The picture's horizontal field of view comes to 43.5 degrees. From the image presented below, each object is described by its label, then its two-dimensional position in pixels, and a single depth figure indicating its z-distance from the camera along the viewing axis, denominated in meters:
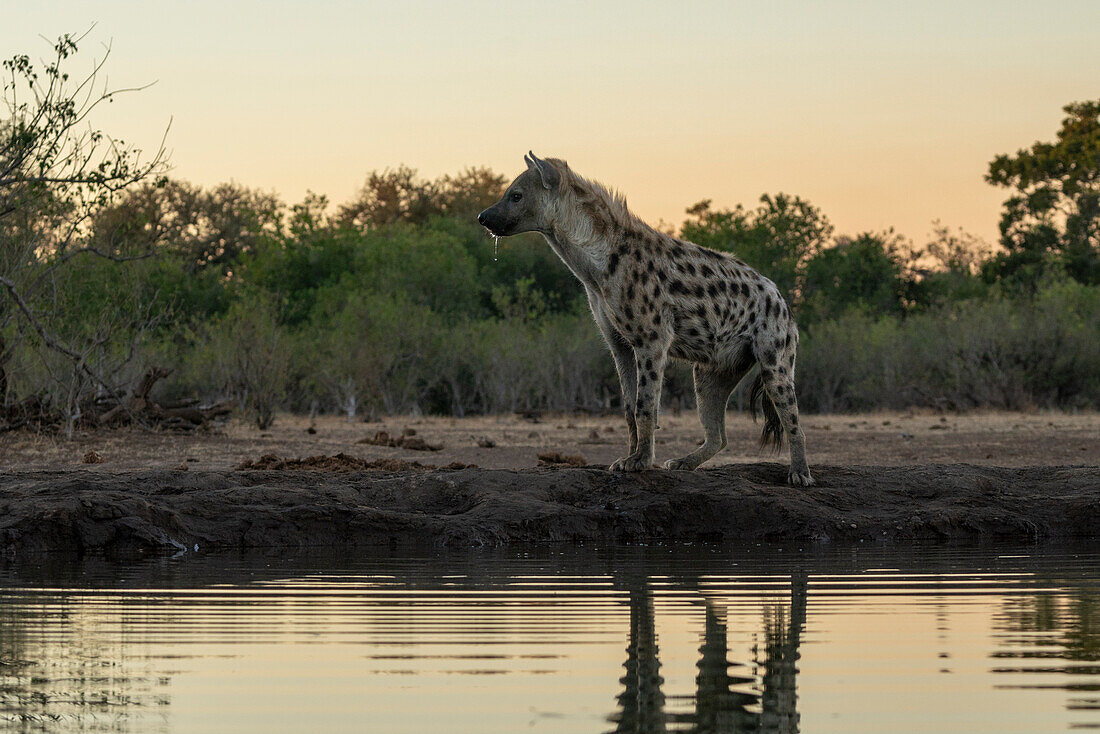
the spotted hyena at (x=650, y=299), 10.06
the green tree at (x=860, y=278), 51.88
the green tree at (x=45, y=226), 16.16
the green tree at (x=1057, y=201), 50.81
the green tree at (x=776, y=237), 51.78
